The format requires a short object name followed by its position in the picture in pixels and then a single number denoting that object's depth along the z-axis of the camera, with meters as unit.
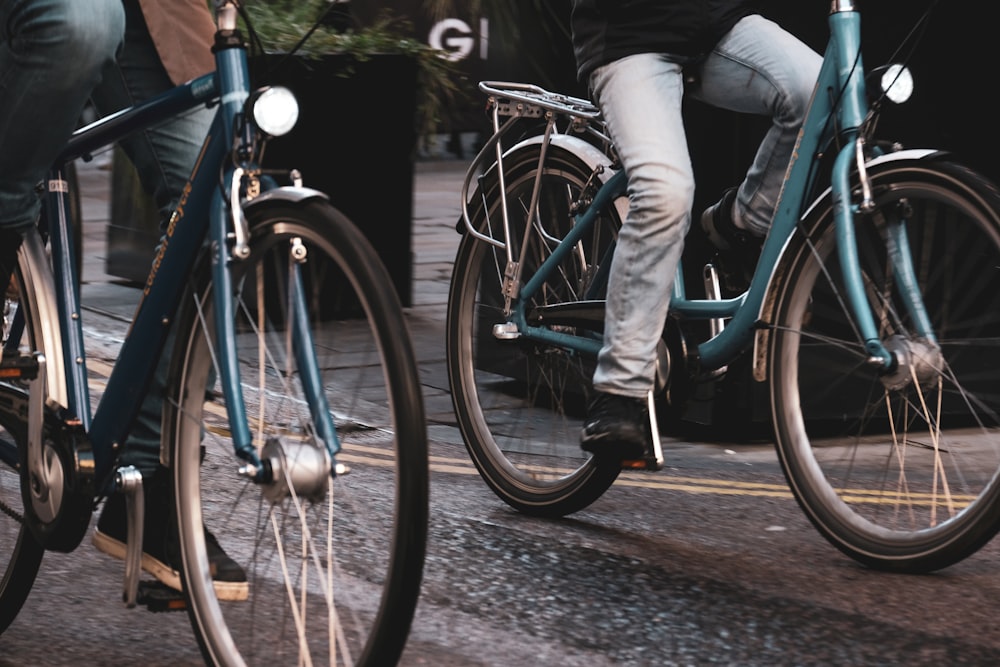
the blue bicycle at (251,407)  4.22
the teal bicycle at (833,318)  6.04
